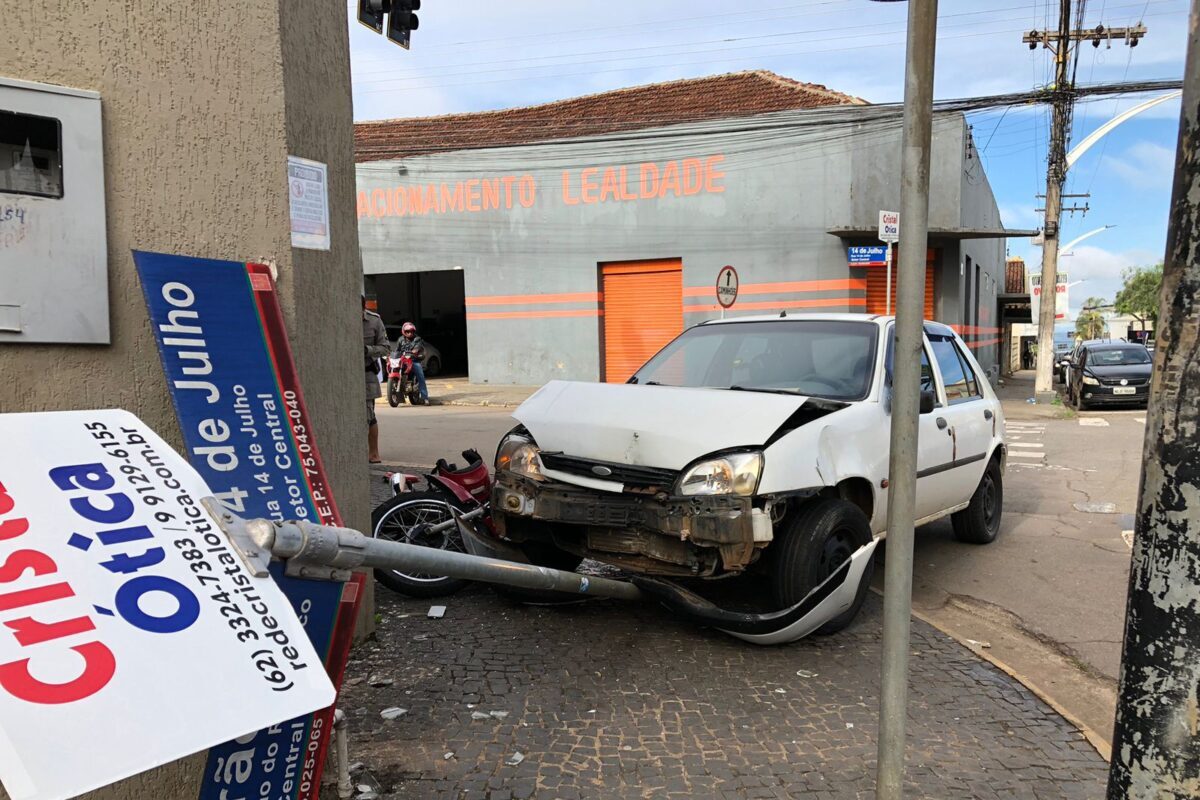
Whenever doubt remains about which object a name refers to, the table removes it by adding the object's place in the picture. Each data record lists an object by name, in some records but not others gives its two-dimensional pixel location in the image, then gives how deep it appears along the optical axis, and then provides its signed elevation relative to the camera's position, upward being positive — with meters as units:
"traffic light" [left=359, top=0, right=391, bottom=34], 7.38 +2.83
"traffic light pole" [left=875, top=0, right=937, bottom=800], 2.23 -0.18
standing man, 8.49 -0.26
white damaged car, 3.83 -0.77
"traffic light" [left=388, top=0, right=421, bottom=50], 7.71 +2.88
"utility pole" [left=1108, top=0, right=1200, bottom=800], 1.75 -0.48
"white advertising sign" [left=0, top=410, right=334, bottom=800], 1.27 -0.54
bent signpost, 2.54 -0.38
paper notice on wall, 3.49 +0.53
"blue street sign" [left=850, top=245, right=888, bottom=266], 16.95 +1.46
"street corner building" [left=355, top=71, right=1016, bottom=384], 18.73 +2.75
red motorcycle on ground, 4.82 -1.15
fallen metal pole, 1.83 -0.60
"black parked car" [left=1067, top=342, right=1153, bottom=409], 17.91 -1.10
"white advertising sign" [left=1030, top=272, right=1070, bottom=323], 25.57 +0.96
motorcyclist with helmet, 17.14 -0.54
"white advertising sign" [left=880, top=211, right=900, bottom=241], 13.14 +1.61
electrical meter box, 2.64 +0.35
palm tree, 101.94 +0.70
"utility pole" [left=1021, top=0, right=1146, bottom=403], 20.08 +3.55
